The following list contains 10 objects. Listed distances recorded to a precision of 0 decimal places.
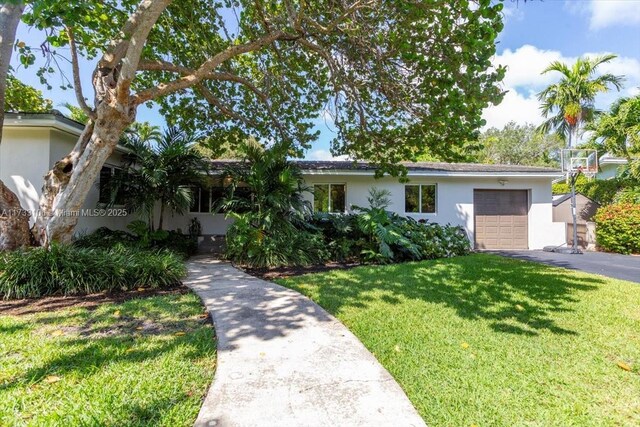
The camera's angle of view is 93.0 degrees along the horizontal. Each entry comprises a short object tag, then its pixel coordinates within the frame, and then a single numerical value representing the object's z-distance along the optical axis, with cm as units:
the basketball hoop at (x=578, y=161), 1169
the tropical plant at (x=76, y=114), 1601
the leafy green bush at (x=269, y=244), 739
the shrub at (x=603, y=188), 1366
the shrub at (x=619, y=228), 1065
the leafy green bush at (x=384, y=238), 811
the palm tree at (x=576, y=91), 1547
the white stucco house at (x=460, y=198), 1152
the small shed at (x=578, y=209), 1366
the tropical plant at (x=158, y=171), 848
